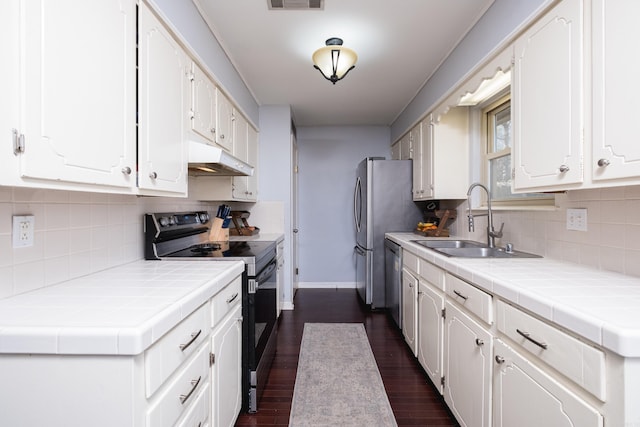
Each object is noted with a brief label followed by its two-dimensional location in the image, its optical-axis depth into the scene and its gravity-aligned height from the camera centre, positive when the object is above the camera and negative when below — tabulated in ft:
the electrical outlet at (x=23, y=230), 3.76 -0.20
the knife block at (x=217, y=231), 9.36 -0.50
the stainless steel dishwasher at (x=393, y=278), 10.22 -2.20
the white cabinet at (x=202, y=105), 6.53 +2.33
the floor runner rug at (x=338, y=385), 6.17 -3.81
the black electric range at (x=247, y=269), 6.24 -1.17
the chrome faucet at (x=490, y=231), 7.72 -0.42
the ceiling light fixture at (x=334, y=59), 7.52 +3.63
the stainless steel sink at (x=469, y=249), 6.79 -0.85
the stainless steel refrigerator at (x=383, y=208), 12.64 +0.22
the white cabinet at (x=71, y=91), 2.79 +1.23
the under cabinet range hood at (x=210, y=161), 6.23 +1.07
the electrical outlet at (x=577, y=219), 5.44 -0.09
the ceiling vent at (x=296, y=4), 6.52 +4.22
